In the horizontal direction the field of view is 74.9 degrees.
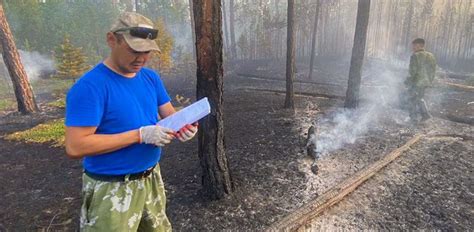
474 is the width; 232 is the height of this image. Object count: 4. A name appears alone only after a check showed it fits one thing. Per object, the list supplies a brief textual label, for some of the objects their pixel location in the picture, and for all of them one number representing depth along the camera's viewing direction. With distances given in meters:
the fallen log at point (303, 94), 12.03
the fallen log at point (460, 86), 12.62
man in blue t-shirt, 1.97
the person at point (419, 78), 8.41
